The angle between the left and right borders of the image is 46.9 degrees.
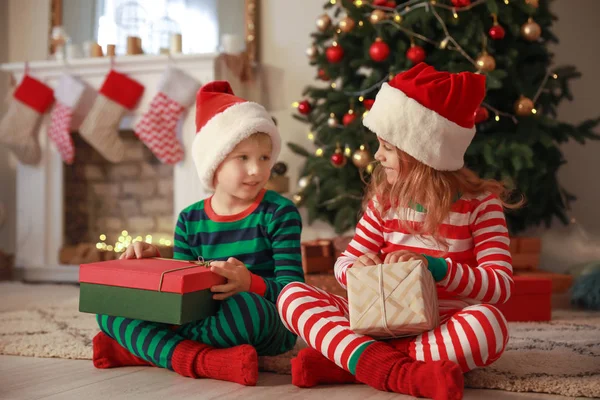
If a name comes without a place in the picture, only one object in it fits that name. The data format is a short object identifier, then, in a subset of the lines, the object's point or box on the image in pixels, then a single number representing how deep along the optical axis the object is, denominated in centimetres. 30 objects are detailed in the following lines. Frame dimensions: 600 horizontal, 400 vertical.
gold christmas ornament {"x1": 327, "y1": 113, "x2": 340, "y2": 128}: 284
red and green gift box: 137
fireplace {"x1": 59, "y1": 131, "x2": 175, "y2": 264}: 364
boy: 146
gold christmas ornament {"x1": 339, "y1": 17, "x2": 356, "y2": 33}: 271
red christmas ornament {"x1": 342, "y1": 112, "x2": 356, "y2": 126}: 274
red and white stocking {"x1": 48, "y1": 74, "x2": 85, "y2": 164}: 343
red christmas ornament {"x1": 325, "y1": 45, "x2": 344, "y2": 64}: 277
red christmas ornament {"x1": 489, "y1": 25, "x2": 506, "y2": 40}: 254
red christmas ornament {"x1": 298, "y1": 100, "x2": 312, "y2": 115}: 295
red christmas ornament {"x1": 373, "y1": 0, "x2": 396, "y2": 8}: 267
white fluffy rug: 137
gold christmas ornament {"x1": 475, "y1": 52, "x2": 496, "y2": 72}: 250
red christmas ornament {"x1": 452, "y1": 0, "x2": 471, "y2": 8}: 255
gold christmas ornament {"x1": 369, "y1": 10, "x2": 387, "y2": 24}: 264
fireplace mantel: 338
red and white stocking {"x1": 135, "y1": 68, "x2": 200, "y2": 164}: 325
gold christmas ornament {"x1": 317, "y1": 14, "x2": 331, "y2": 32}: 285
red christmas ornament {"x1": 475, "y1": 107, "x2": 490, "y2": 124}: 254
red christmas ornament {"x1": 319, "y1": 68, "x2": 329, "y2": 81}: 288
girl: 129
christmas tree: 259
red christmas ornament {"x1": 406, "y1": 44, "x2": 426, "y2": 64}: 259
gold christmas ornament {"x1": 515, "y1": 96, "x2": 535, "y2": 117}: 261
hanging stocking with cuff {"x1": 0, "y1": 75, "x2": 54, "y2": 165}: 351
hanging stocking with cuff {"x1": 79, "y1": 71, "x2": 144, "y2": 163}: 335
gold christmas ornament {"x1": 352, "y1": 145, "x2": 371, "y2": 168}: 268
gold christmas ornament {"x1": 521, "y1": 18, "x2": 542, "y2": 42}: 260
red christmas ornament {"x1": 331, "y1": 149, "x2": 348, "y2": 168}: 276
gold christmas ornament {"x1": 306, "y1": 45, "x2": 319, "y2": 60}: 292
